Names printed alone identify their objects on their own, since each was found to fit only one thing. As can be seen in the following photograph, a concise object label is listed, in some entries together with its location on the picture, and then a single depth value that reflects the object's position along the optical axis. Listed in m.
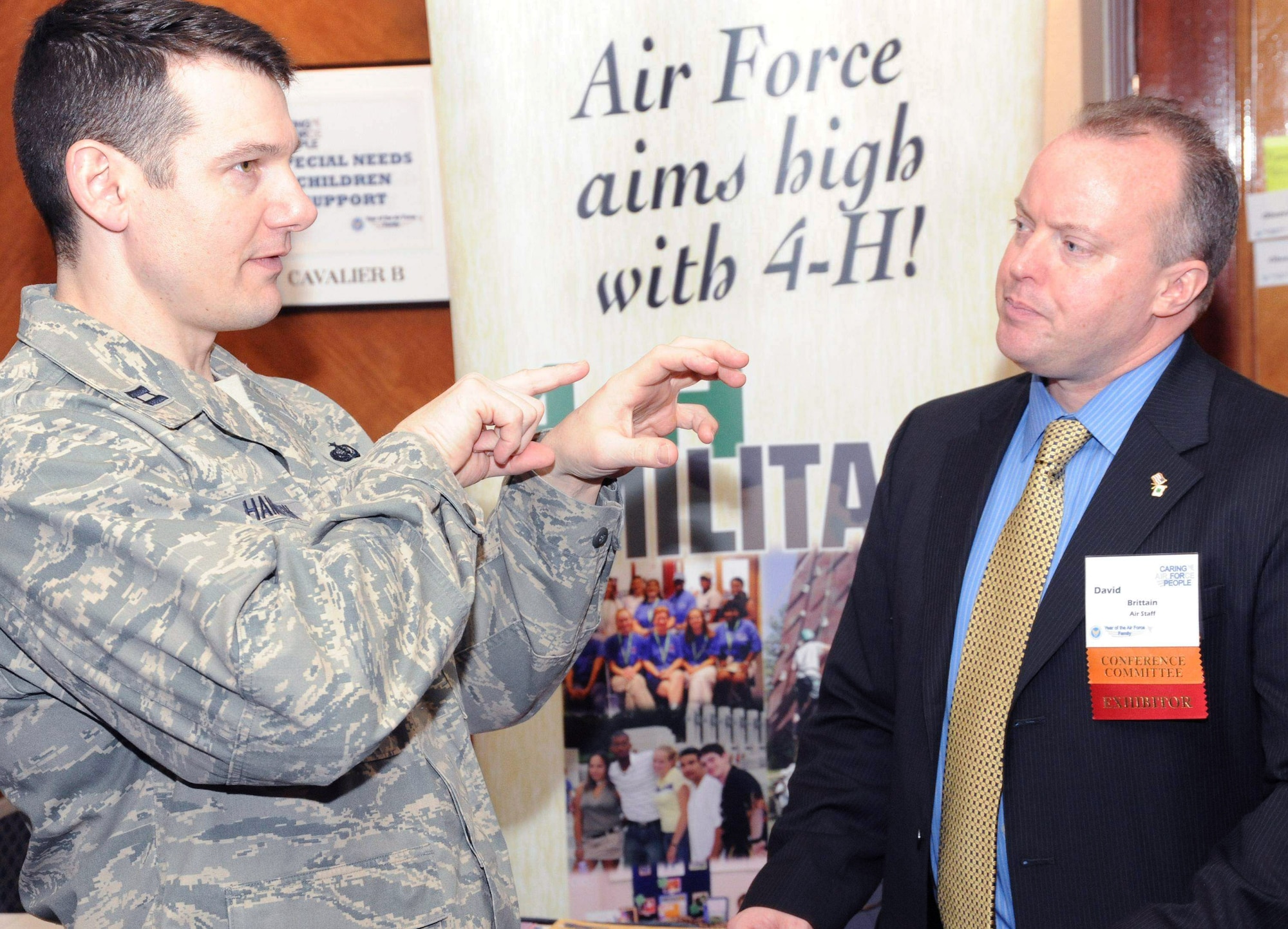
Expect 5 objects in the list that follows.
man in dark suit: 1.54
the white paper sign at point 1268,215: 3.00
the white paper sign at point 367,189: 3.19
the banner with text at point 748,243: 2.36
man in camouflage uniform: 1.06
